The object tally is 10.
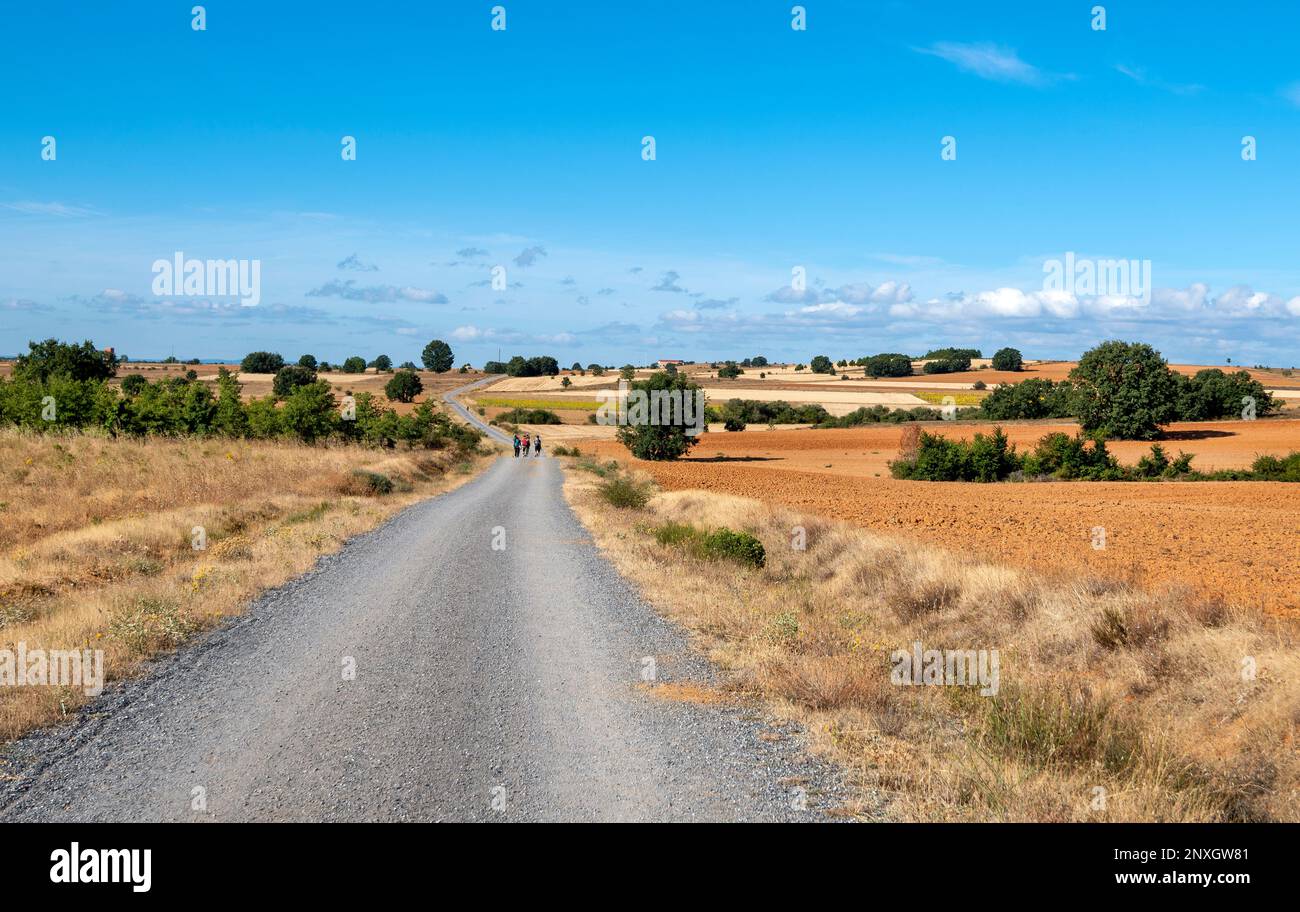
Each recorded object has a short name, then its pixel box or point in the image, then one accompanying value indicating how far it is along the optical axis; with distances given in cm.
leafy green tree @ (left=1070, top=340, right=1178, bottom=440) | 6544
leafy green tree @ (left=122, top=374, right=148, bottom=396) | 4464
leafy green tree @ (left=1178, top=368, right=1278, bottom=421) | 7444
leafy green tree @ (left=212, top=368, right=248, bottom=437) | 3916
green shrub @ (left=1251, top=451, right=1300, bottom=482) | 4084
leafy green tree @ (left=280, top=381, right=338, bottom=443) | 4197
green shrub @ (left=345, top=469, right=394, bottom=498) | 2781
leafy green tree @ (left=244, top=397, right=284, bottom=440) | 4016
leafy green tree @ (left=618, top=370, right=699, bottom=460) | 6178
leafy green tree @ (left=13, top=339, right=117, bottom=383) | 6073
